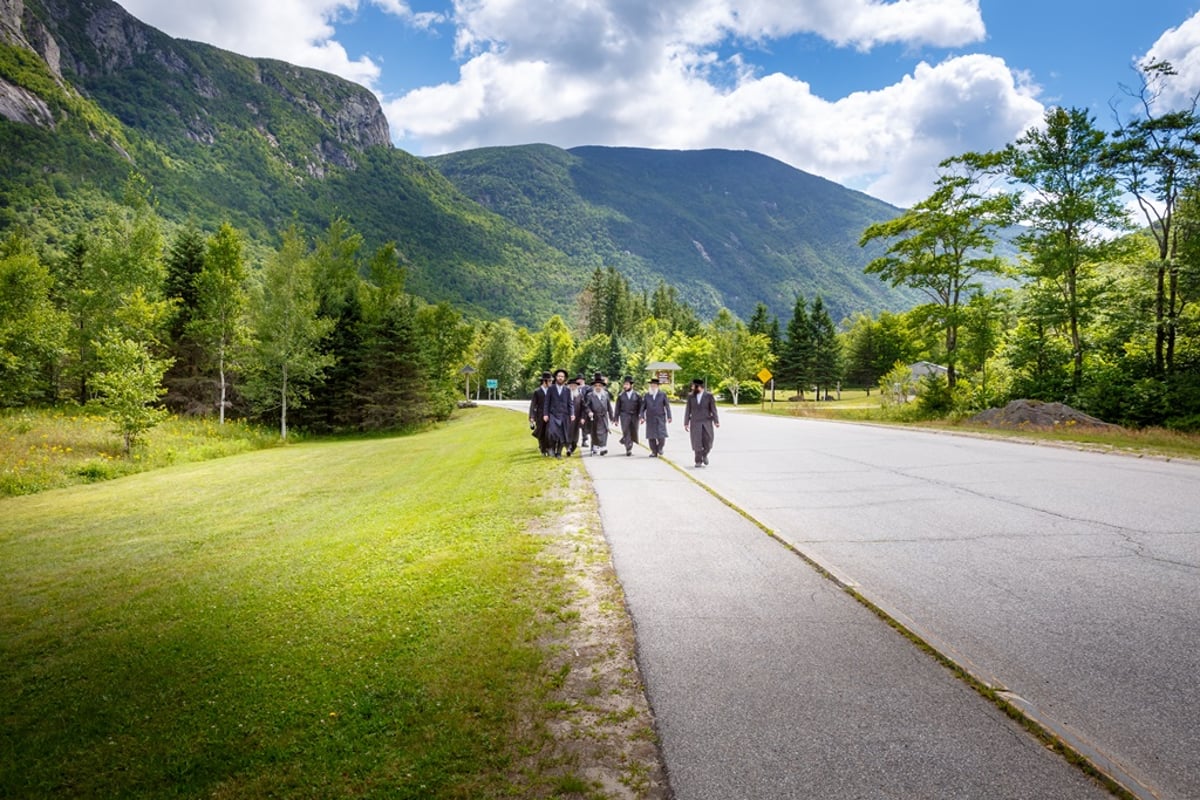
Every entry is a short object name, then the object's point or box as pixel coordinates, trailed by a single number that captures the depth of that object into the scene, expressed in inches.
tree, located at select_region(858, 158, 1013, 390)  1109.7
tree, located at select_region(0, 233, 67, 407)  1069.1
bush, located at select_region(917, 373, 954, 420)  1142.3
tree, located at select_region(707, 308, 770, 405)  2581.2
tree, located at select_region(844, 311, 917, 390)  3403.1
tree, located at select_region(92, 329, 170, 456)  784.3
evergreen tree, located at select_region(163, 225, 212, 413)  1316.4
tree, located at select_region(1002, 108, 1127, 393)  917.2
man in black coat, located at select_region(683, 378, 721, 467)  567.2
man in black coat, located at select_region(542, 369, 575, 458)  649.0
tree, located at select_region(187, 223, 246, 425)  1226.6
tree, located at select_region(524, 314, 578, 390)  3432.6
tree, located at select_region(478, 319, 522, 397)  3806.6
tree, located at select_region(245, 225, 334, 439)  1282.0
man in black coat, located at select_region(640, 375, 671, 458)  660.7
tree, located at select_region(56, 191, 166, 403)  1231.5
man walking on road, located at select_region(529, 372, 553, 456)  652.1
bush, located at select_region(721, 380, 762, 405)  2630.4
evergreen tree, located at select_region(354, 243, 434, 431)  1421.0
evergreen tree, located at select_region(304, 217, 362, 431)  1434.5
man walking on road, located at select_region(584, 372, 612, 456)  685.3
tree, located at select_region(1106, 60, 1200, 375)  838.5
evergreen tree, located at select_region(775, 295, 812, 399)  2839.6
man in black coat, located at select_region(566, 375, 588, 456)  668.7
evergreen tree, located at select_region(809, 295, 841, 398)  2866.6
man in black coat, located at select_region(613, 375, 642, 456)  686.5
